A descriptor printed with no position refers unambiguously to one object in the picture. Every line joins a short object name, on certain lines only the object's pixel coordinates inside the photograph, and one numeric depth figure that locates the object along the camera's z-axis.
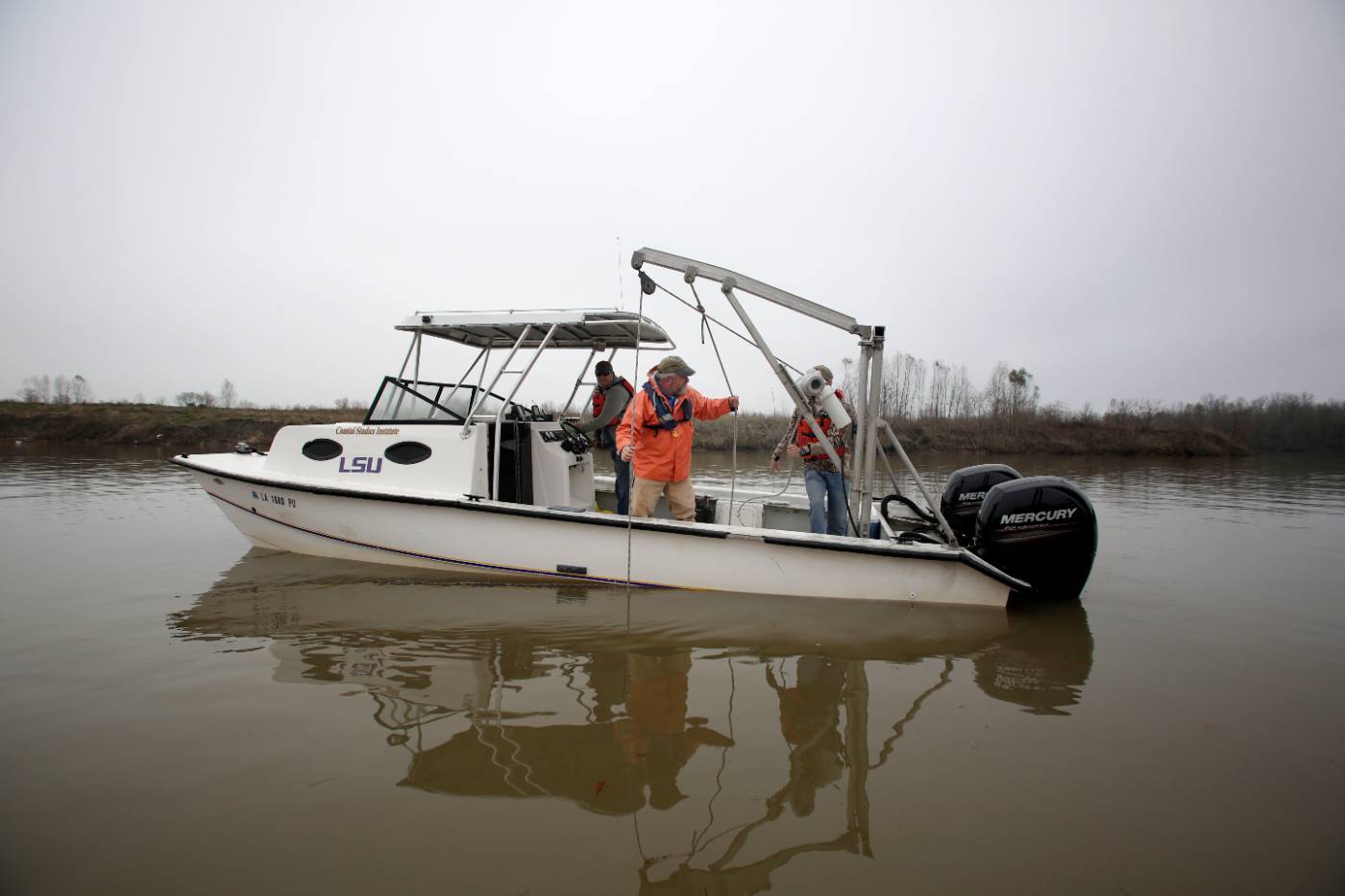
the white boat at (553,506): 4.32
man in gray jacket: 5.57
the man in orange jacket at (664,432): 4.68
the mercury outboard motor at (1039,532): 4.26
